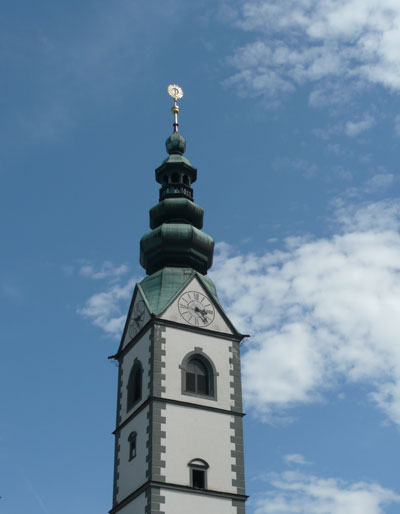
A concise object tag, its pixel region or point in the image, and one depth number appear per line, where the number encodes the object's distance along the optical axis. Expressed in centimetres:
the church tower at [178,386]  3297
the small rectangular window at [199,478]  3312
